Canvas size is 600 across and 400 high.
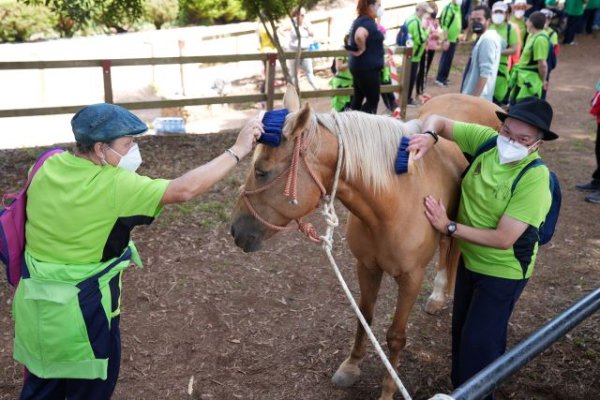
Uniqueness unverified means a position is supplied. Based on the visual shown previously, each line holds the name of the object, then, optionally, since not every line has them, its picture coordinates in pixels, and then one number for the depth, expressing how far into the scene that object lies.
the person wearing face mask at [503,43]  7.86
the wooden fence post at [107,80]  7.26
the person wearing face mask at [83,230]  2.14
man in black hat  2.47
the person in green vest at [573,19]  15.33
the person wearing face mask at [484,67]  6.61
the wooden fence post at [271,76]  8.30
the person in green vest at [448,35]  12.10
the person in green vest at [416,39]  10.55
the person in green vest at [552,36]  7.49
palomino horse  2.43
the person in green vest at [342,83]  8.98
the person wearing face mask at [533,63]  7.30
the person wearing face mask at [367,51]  7.09
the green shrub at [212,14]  16.92
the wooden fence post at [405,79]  9.36
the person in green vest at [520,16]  9.95
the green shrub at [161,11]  16.73
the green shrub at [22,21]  14.54
